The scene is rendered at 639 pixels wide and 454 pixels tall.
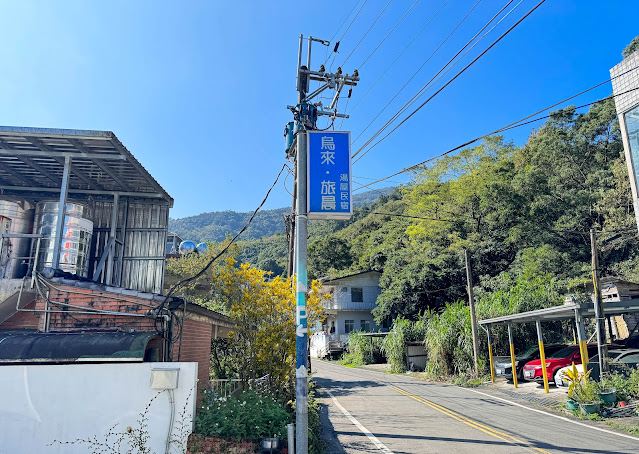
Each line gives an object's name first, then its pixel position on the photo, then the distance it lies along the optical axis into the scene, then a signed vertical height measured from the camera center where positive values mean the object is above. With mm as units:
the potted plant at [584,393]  11945 -1780
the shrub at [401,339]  27297 -648
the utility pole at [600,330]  13766 -72
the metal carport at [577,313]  13445 +473
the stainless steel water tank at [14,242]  9305 +1883
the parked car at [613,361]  14641 -1134
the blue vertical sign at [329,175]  6855 +2411
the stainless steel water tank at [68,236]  9227 +2022
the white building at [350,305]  46438 +2501
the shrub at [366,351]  33844 -1676
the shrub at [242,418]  6715 -1382
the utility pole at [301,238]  5895 +1350
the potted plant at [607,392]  12148 -1756
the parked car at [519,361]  18625 -1437
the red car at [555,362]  17000 -1298
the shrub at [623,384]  12086 -1567
